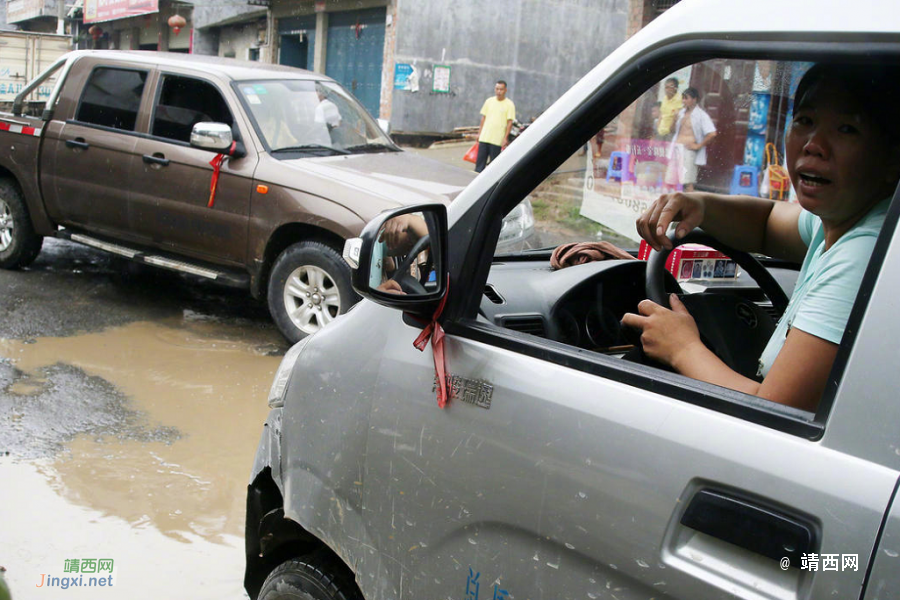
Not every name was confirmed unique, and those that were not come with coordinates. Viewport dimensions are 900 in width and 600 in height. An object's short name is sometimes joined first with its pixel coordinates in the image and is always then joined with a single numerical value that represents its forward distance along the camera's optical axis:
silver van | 1.30
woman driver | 1.48
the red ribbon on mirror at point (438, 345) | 1.82
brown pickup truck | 5.97
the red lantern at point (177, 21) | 24.07
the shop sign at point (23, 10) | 32.59
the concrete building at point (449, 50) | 18.45
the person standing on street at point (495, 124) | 13.32
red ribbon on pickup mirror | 6.34
